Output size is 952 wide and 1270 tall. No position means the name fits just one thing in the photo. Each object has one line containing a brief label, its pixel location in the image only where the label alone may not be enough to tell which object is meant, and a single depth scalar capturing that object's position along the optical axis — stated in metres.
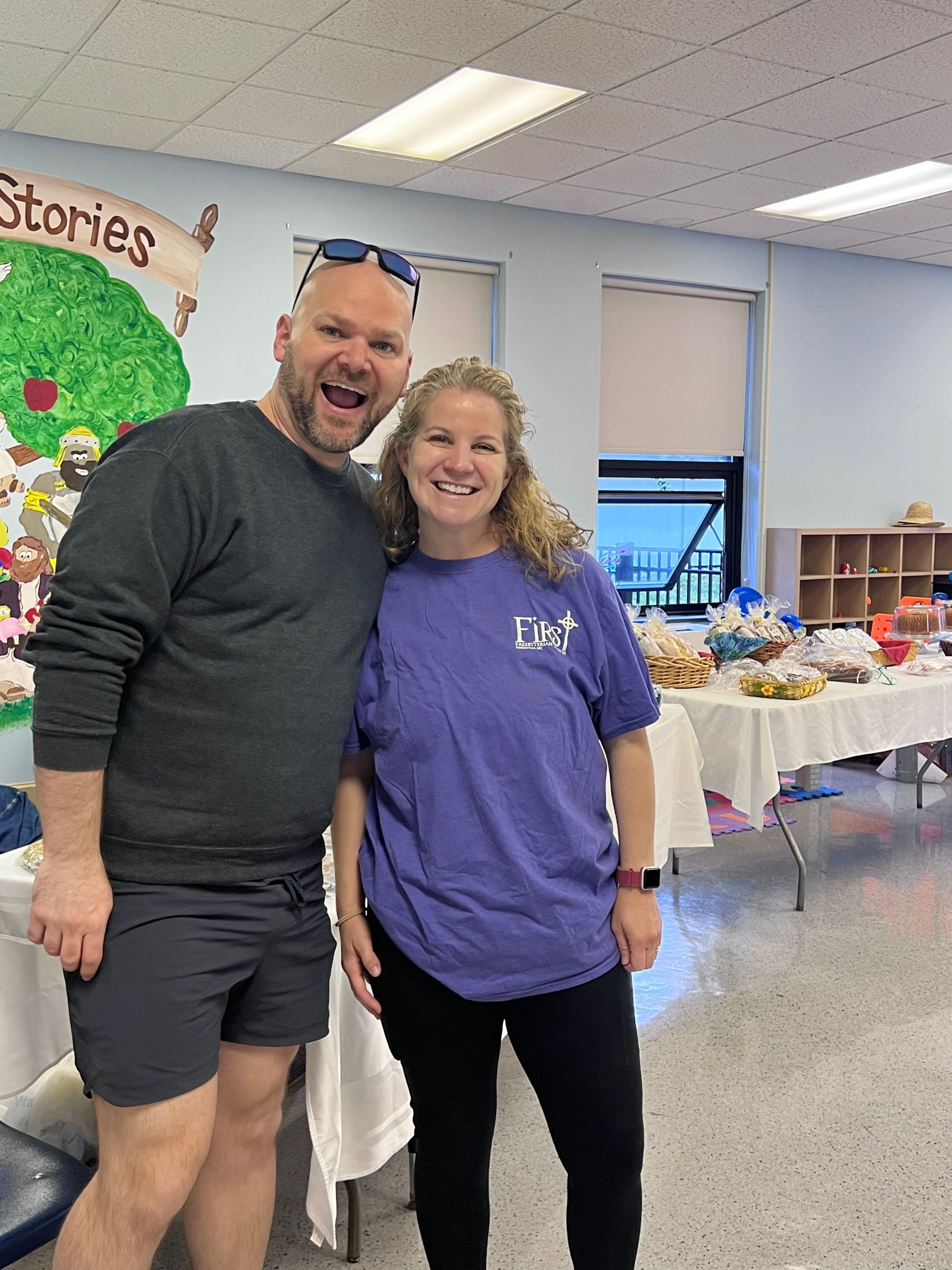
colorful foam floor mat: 5.03
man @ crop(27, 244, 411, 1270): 1.39
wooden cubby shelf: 6.72
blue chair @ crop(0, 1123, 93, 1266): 1.40
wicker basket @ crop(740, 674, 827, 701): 3.88
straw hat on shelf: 7.09
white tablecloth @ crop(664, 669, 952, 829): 3.73
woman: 1.49
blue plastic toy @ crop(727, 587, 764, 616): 5.22
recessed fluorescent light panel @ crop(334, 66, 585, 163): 4.27
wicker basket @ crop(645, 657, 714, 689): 4.03
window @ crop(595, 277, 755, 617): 6.32
